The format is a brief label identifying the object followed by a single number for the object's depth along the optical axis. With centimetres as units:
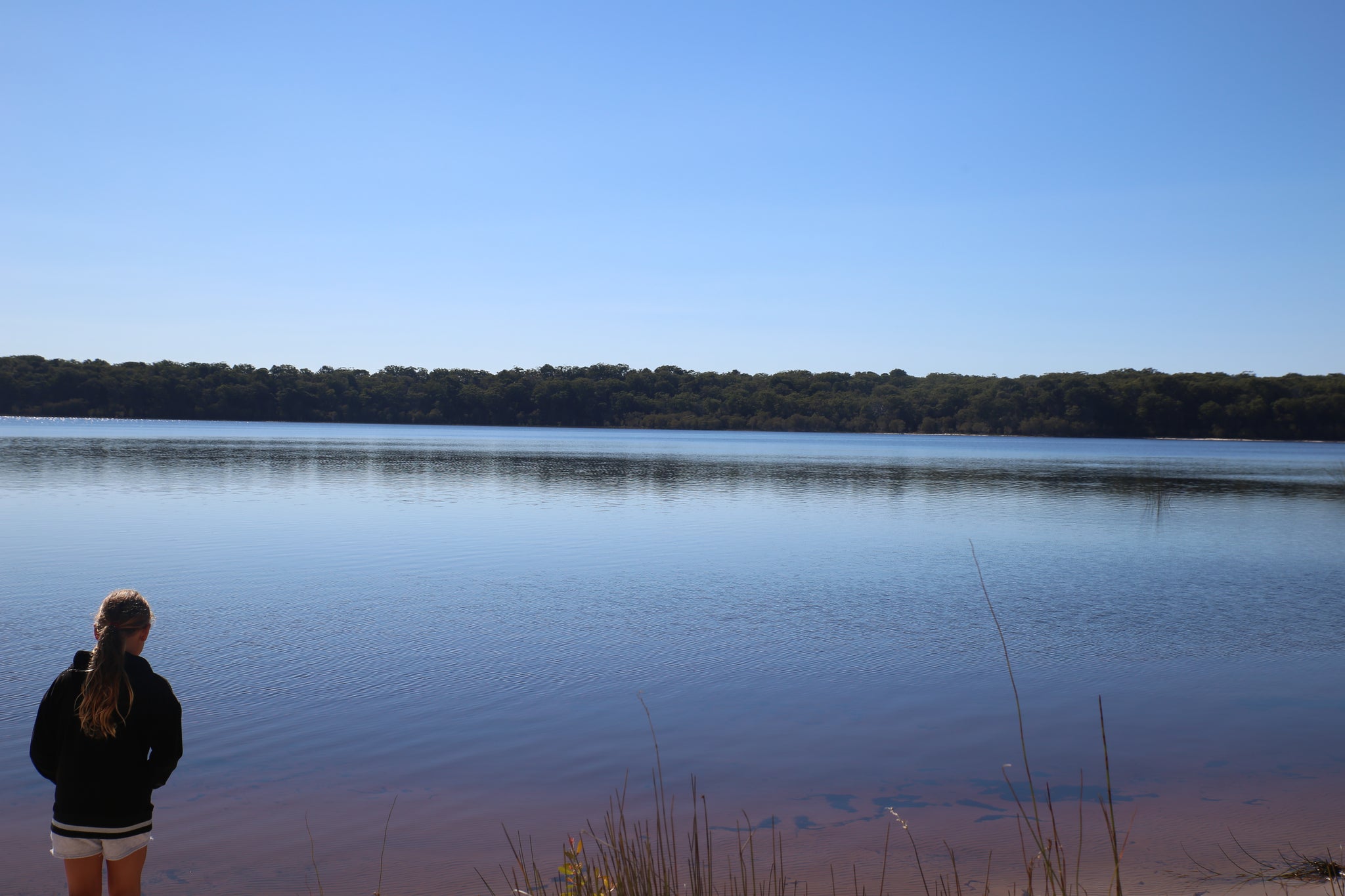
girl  366
